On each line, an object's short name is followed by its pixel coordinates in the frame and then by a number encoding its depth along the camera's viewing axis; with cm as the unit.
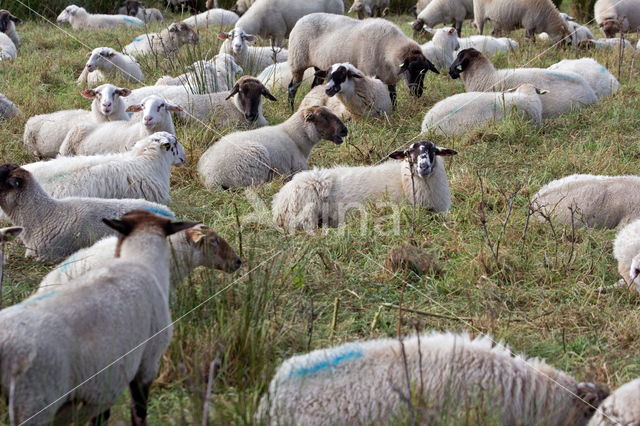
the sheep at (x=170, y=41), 2593
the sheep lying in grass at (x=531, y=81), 1859
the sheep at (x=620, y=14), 3083
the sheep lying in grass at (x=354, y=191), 1278
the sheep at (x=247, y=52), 2384
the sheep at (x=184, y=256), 849
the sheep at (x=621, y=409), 620
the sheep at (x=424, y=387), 623
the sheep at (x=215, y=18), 3425
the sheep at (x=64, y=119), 1683
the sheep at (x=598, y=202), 1222
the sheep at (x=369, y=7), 3625
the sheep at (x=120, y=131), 1558
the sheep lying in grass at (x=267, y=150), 1468
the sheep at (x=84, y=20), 3356
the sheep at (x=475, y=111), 1714
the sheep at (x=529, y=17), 2777
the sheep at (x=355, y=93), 1830
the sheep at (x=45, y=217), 1095
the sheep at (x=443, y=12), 3366
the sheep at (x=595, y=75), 2047
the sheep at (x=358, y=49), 2030
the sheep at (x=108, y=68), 2177
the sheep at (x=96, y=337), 555
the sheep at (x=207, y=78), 1919
